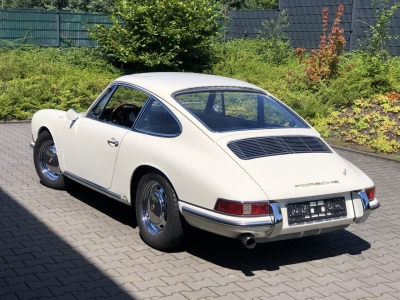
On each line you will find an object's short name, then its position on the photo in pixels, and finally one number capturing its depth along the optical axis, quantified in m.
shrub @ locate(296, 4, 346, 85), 14.95
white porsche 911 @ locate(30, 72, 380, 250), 5.31
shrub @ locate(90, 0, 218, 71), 17.61
